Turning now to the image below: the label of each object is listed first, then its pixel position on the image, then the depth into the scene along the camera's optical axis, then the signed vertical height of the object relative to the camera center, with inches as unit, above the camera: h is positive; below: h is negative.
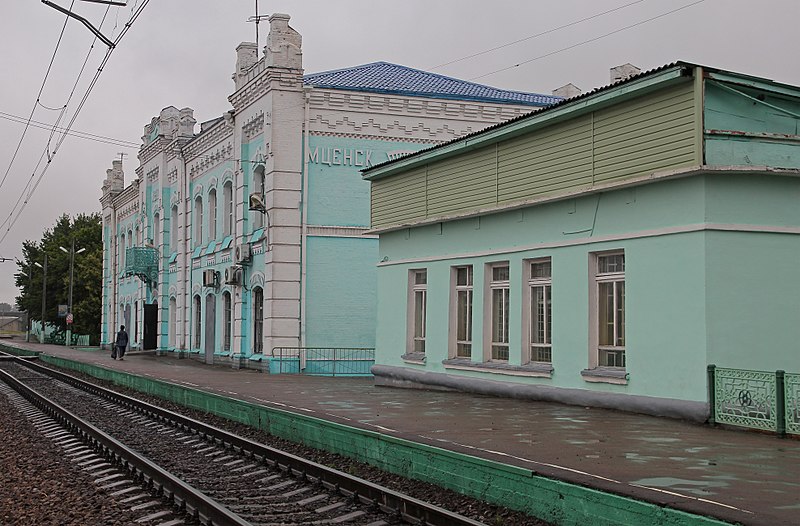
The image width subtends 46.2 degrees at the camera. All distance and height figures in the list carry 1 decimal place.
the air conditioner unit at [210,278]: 1392.7 +61.2
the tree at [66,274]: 2997.0 +160.2
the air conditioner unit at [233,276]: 1259.2 +58.3
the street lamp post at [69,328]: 2511.3 -27.3
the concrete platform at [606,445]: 310.7 -58.1
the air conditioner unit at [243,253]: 1237.3 +87.2
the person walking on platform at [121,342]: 1563.7 -38.3
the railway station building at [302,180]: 1152.2 +180.5
